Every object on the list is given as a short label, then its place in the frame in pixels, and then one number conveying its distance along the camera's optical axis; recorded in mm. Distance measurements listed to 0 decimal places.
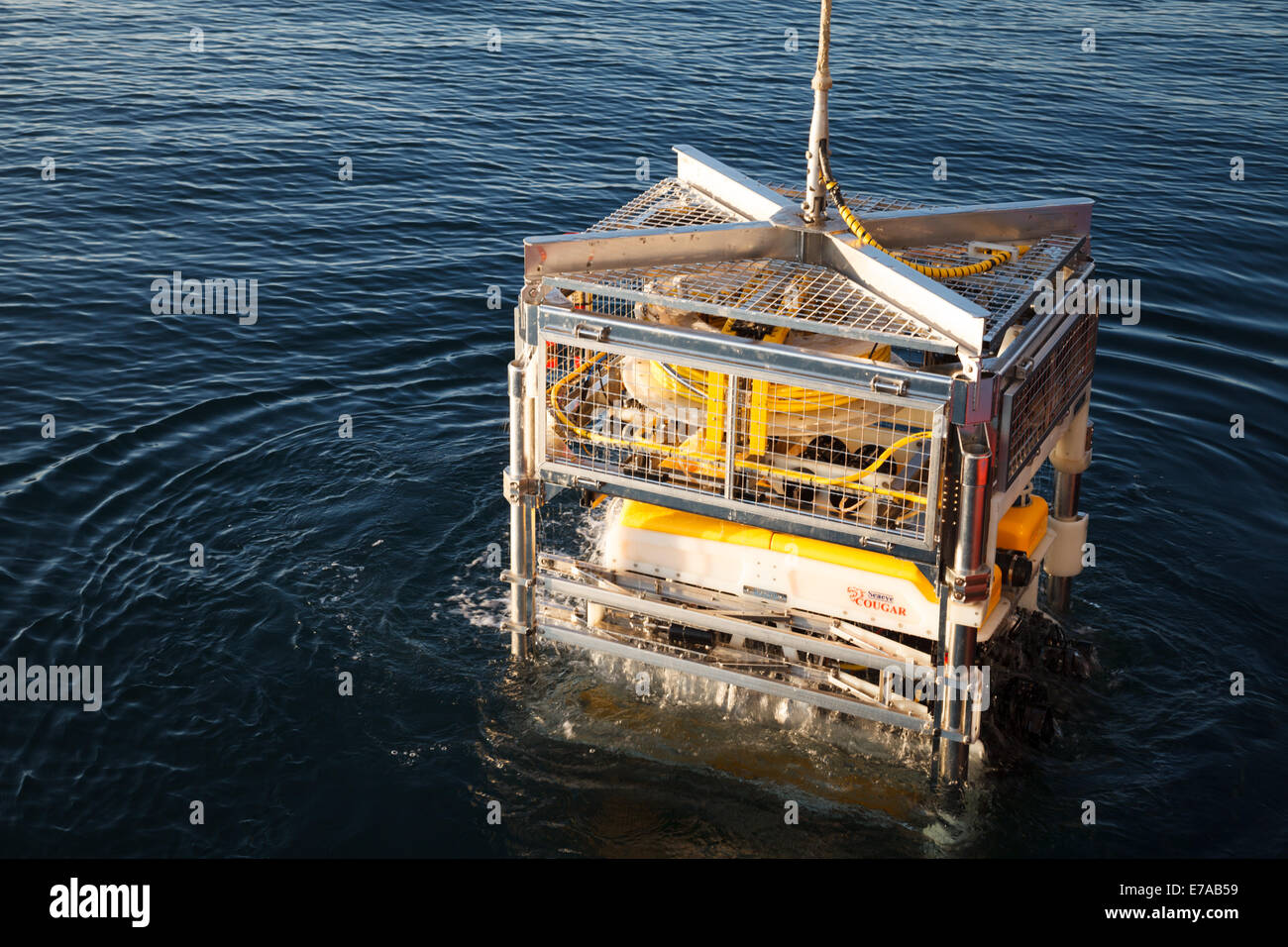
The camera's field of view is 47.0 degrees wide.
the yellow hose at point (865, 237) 13160
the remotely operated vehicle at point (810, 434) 12188
